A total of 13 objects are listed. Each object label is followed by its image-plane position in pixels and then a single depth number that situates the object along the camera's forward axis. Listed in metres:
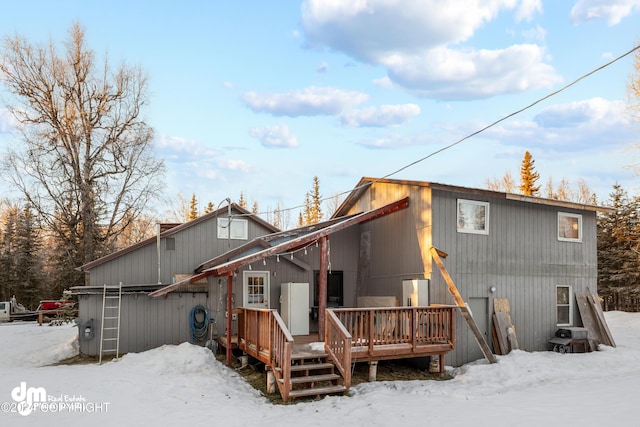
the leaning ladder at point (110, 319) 13.14
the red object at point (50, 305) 26.87
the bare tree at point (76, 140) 23.39
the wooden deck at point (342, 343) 9.30
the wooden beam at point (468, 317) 11.36
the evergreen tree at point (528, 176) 35.84
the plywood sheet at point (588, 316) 14.09
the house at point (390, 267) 12.41
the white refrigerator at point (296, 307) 13.79
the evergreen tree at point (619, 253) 26.95
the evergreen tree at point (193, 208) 46.26
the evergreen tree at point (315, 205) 48.12
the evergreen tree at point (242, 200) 52.35
